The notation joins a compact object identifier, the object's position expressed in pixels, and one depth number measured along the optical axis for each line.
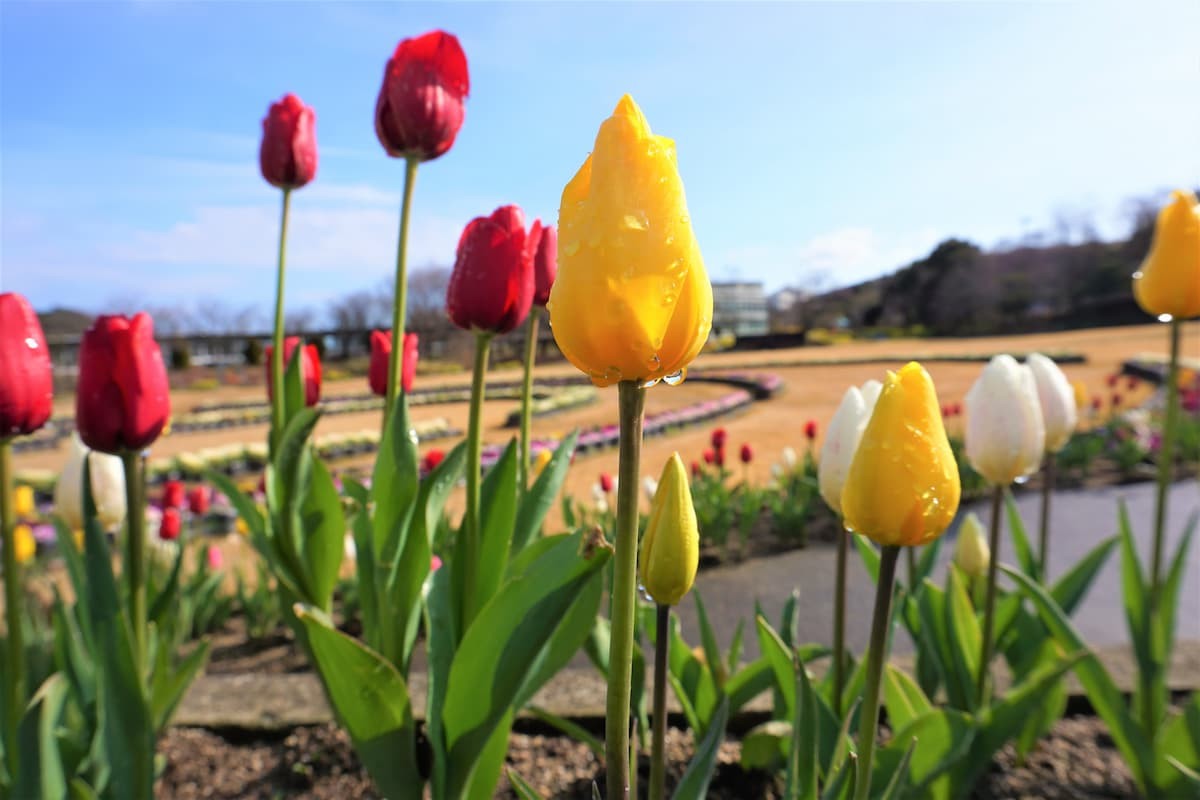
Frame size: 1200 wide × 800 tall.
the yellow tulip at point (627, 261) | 0.17
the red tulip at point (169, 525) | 0.77
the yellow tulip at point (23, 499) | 0.80
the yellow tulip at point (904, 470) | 0.21
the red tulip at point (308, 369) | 0.53
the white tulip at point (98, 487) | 0.50
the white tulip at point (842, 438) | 0.33
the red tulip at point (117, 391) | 0.32
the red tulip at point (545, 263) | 0.41
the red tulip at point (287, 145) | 0.51
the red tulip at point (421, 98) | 0.42
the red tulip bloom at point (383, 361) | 0.50
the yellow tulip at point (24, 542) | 0.71
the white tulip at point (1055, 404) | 0.47
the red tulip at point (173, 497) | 0.85
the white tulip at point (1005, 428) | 0.39
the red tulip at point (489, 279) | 0.36
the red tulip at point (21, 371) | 0.30
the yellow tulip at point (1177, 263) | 0.43
